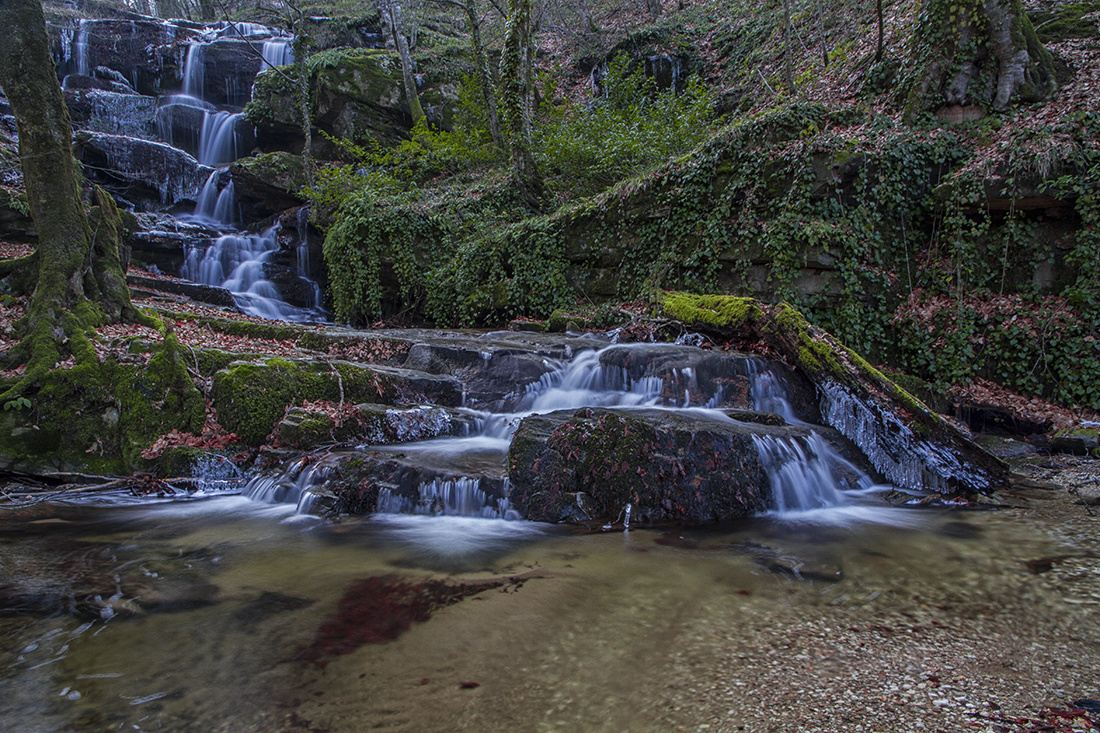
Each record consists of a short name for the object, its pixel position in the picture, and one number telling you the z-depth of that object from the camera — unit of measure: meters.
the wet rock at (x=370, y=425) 6.00
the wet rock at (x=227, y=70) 22.50
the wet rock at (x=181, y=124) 19.69
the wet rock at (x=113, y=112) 18.77
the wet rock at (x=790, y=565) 3.64
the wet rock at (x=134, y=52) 21.77
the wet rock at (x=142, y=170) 16.27
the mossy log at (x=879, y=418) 5.61
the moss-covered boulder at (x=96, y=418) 5.64
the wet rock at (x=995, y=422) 7.41
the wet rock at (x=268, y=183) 16.83
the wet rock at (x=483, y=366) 7.82
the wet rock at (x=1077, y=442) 6.56
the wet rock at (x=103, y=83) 20.41
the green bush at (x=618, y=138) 12.73
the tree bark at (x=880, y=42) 11.23
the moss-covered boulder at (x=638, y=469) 4.94
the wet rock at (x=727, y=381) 7.05
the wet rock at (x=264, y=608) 3.08
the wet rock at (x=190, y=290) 12.08
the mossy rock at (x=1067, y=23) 10.08
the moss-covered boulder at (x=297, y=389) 6.09
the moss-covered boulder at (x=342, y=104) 19.50
